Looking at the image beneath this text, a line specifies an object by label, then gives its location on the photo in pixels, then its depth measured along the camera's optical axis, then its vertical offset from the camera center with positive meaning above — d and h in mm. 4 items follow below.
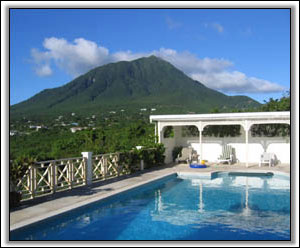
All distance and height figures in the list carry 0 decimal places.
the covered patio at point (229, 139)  14516 -344
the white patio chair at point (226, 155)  15864 -1105
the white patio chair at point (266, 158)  14859 -1180
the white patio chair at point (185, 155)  16531 -1132
